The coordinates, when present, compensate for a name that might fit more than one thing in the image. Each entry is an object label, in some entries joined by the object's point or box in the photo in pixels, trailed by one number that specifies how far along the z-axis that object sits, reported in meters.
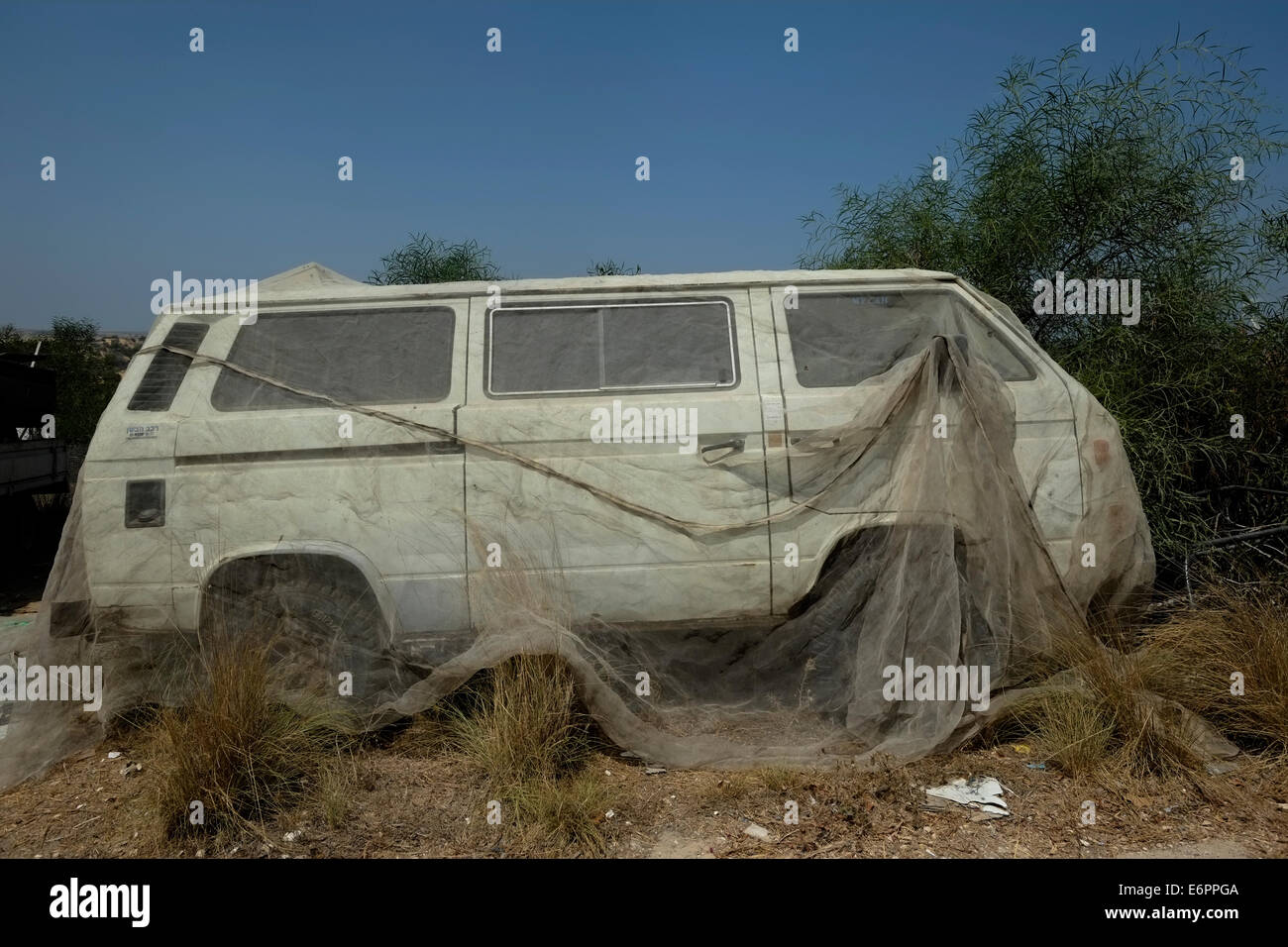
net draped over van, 4.20
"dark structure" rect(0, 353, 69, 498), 8.91
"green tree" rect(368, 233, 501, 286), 10.82
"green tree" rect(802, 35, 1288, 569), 6.09
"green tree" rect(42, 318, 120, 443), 14.24
